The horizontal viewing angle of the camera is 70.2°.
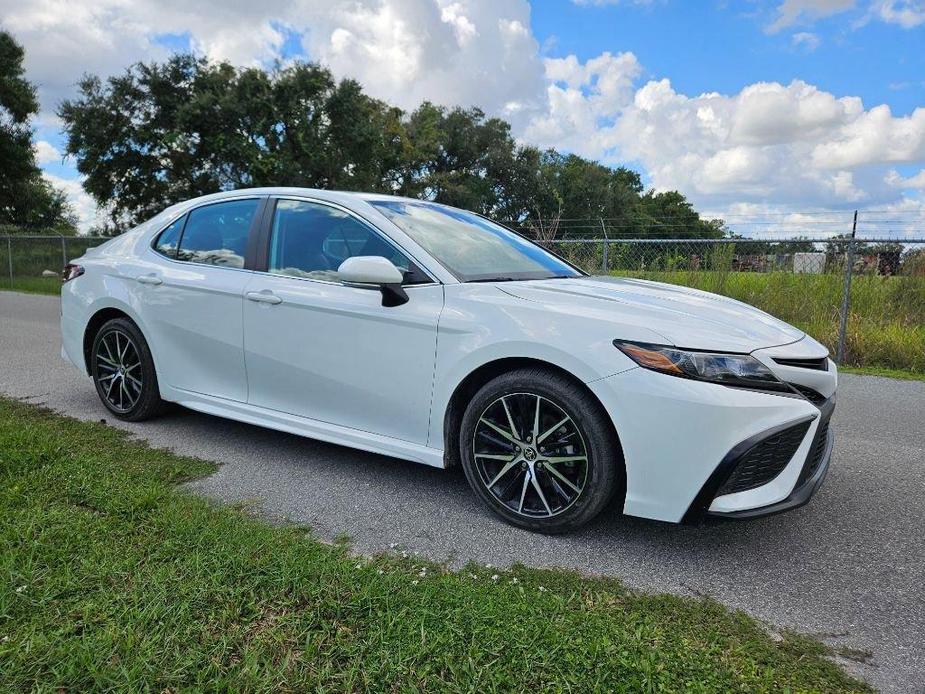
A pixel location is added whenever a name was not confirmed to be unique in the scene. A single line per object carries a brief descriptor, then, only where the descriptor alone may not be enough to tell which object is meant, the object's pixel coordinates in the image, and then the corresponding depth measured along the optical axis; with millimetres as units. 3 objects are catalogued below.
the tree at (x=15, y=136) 23516
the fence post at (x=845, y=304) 8117
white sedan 2611
